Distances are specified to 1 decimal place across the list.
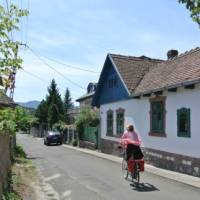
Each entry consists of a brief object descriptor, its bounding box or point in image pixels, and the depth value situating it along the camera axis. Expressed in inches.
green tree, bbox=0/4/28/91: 366.3
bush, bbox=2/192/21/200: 402.8
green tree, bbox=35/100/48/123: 3159.5
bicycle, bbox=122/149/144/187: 581.4
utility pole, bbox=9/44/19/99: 372.7
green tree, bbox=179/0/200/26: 297.7
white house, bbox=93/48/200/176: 724.0
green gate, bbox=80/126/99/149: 1408.7
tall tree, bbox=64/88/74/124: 4753.0
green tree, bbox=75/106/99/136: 1632.6
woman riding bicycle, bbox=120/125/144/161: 596.7
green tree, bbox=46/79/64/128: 2881.4
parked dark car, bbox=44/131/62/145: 1932.6
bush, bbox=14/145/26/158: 1056.9
